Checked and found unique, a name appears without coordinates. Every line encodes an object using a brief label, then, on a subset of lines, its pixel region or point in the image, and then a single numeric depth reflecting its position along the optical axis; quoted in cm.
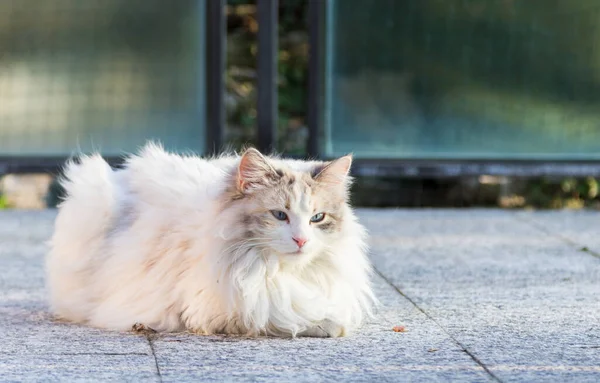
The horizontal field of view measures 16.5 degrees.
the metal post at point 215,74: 1549
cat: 815
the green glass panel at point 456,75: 1575
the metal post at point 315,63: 1560
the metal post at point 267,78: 1566
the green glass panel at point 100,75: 1560
